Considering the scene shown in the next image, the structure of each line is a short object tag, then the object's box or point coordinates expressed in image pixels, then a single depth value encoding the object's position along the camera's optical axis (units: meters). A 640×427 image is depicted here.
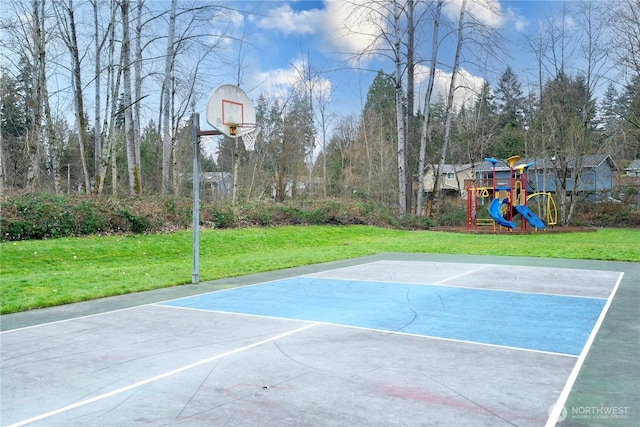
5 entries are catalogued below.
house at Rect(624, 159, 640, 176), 33.24
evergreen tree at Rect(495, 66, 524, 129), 54.21
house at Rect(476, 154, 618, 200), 29.27
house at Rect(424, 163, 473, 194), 52.47
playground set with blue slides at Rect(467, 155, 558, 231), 21.70
